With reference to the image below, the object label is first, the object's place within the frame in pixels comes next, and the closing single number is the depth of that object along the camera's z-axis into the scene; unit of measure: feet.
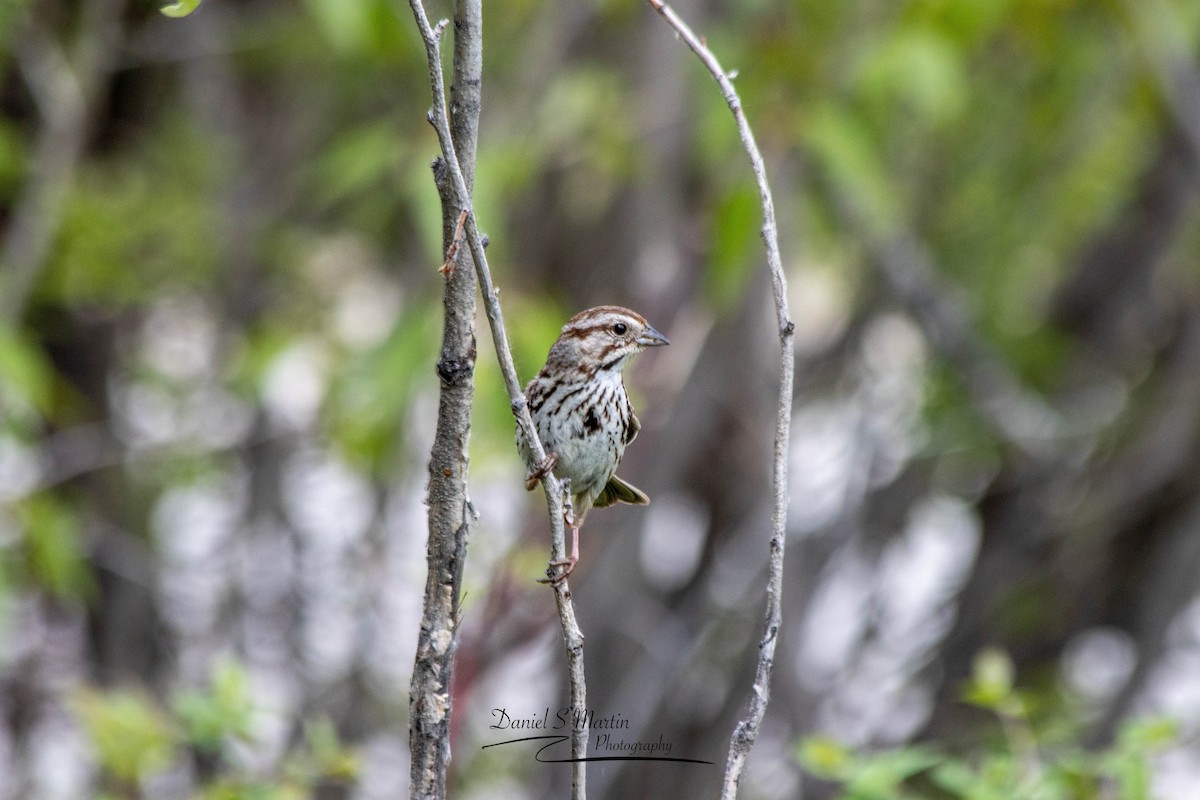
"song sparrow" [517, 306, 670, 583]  24.39
